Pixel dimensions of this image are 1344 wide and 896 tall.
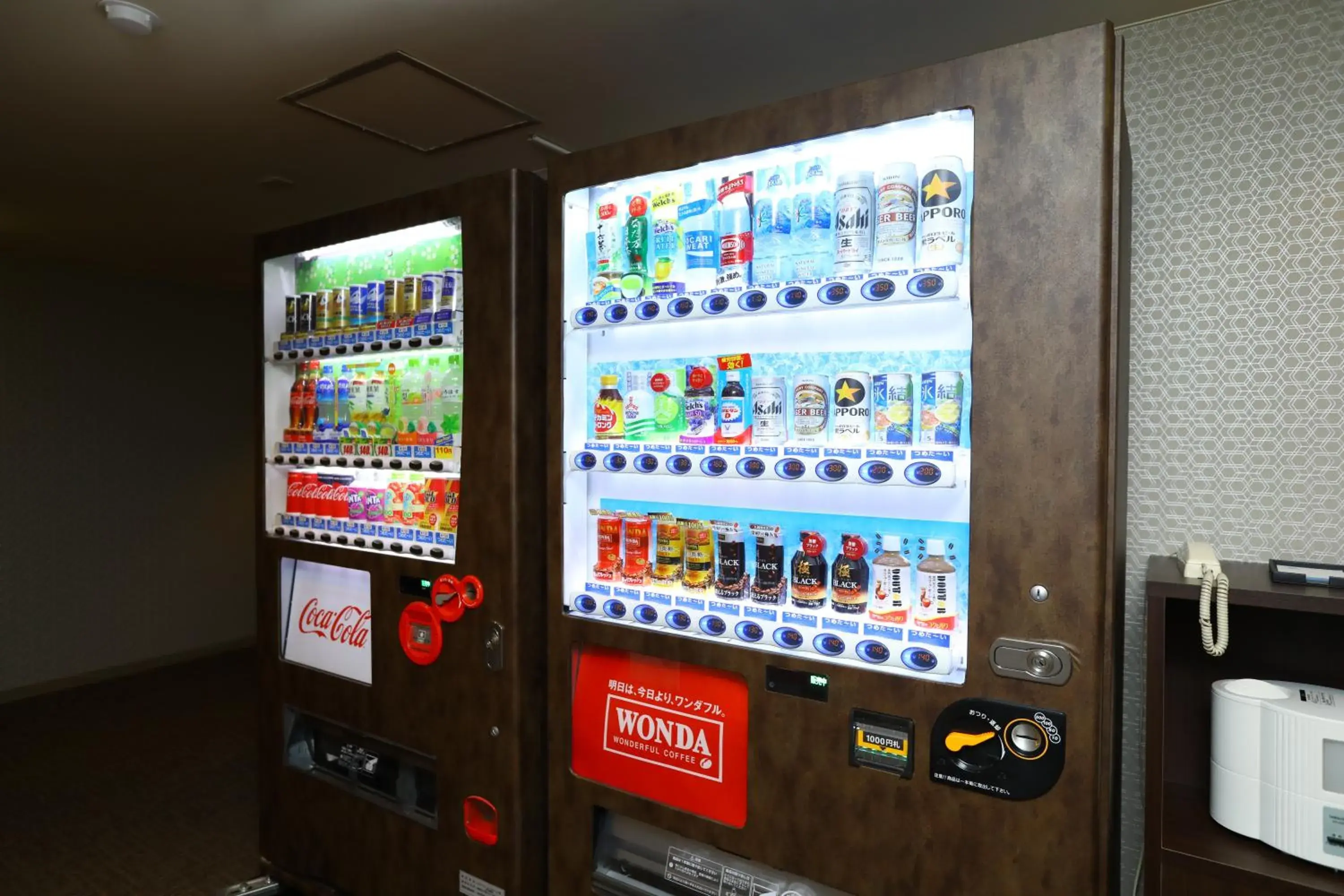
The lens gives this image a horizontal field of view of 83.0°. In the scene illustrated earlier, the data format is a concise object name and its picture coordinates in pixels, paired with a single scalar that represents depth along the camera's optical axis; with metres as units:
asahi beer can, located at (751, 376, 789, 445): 1.64
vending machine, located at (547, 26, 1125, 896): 1.27
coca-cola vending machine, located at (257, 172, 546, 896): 1.98
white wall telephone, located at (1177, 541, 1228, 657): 1.45
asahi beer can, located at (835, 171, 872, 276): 1.52
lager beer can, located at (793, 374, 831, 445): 1.59
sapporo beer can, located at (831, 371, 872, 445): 1.54
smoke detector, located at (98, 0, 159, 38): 2.06
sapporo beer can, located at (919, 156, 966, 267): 1.41
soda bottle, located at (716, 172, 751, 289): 1.68
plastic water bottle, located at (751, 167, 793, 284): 1.63
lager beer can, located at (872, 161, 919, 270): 1.47
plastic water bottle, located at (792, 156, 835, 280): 1.59
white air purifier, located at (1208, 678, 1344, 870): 1.36
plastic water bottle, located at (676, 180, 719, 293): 1.73
